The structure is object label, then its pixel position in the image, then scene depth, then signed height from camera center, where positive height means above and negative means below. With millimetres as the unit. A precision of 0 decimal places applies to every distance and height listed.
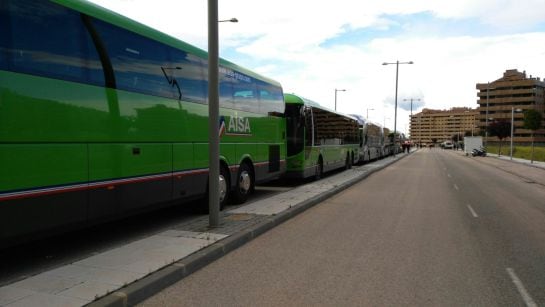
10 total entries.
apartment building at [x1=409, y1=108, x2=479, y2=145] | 184750 +3725
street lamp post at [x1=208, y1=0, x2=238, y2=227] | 8328 +396
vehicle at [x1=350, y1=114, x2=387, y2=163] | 34625 -608
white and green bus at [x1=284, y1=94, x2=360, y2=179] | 17641 -218
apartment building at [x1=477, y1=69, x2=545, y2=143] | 144125 +10977
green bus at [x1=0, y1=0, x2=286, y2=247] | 5422 +176
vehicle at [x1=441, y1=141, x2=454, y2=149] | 133125 -3113
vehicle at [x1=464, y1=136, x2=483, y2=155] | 69250 -1424
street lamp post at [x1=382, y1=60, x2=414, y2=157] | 47000 +5928
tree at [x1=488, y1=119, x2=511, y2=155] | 102006 +1114
